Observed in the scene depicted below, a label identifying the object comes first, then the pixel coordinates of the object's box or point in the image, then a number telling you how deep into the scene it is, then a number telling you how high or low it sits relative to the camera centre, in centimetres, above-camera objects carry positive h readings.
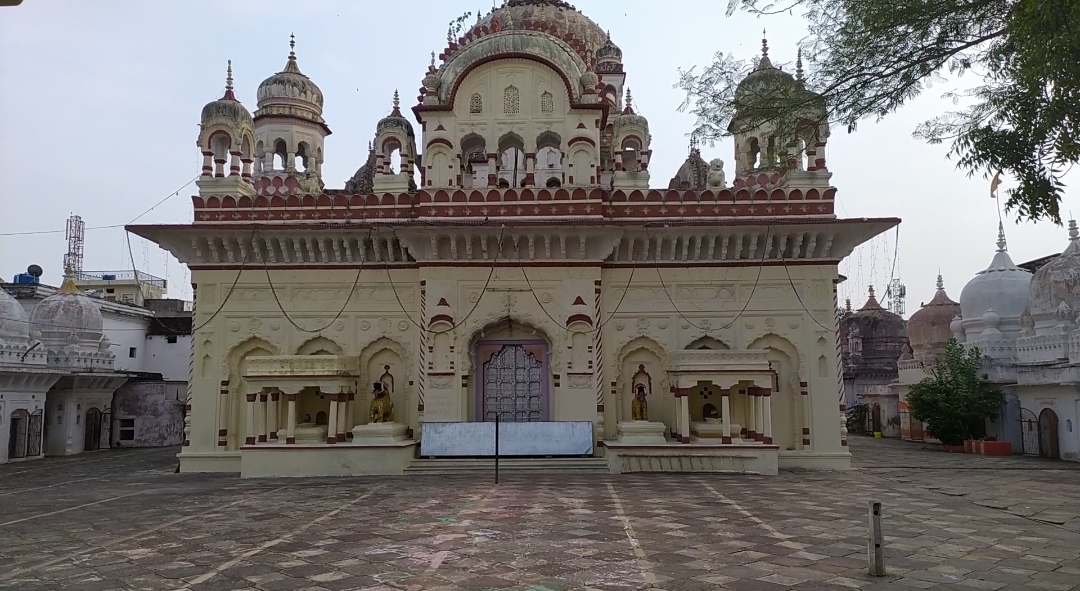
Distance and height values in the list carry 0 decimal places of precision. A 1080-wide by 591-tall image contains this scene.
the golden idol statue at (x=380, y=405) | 1466 -43
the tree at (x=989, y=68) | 470 +221
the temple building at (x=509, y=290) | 1503 +186
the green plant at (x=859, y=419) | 2856 -148
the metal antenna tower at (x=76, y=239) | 3916 +748
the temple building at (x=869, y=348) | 3112 +133
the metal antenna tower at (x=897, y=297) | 4438 +480
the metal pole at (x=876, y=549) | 598 -132
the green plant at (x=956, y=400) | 1934 -54
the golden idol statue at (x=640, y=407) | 1472 -50
